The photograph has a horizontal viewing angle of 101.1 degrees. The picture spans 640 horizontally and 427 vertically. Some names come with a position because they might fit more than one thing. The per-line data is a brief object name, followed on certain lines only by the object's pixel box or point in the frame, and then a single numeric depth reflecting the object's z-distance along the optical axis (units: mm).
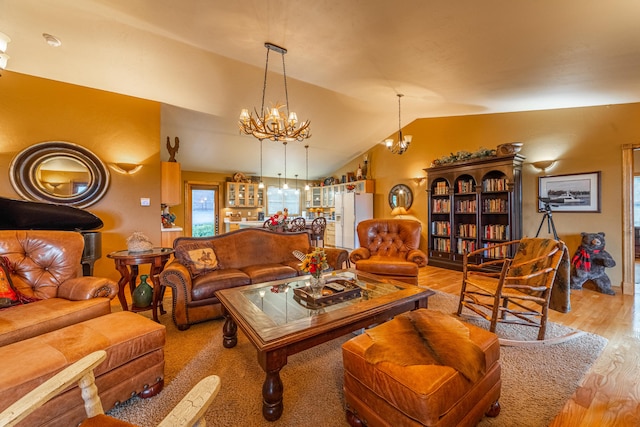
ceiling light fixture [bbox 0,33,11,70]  2201
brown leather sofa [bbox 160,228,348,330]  2529
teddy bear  3539
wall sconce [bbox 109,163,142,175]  3918
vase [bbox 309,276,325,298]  2198
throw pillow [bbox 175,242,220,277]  2852
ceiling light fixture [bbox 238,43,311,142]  3297
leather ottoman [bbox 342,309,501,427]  1097
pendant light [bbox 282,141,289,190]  6787
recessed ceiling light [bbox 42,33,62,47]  2861
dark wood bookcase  4359
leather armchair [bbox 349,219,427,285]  3252
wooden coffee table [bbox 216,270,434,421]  1447
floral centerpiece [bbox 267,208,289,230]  5214
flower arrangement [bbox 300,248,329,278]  2135
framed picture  3791
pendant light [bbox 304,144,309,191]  6766
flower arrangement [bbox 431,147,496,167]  4539
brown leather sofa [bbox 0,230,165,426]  1245
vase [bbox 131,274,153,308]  2807
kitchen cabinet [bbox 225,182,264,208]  7492
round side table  2645
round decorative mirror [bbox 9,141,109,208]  3375
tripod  4016
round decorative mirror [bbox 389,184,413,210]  6195
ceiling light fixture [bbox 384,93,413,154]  4492
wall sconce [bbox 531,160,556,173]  4133
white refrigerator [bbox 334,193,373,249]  7008
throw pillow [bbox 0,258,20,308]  1856
